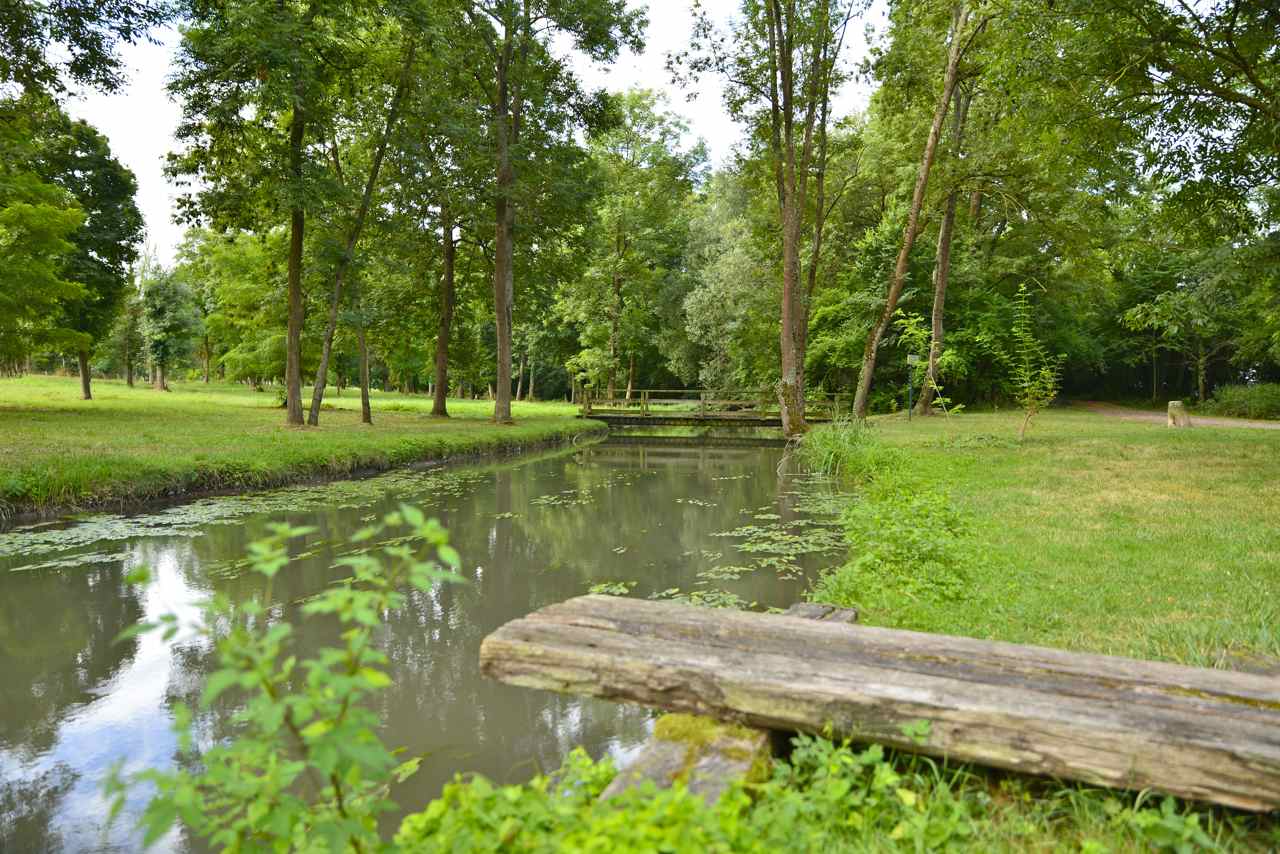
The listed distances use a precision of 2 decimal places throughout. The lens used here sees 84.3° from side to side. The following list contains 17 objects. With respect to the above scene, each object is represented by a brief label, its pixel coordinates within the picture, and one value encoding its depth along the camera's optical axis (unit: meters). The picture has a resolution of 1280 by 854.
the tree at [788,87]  16.09
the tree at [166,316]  32.38
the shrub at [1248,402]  23.31
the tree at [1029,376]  12.19
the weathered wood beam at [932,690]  2.01
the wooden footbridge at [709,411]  26.11
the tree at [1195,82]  8.23
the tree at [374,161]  17.41
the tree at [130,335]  35.91
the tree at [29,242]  15.14
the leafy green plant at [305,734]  1.39
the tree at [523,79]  19.53
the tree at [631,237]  33.09
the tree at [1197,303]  12.67
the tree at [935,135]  14.23
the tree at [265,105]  12.66
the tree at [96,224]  20.38
